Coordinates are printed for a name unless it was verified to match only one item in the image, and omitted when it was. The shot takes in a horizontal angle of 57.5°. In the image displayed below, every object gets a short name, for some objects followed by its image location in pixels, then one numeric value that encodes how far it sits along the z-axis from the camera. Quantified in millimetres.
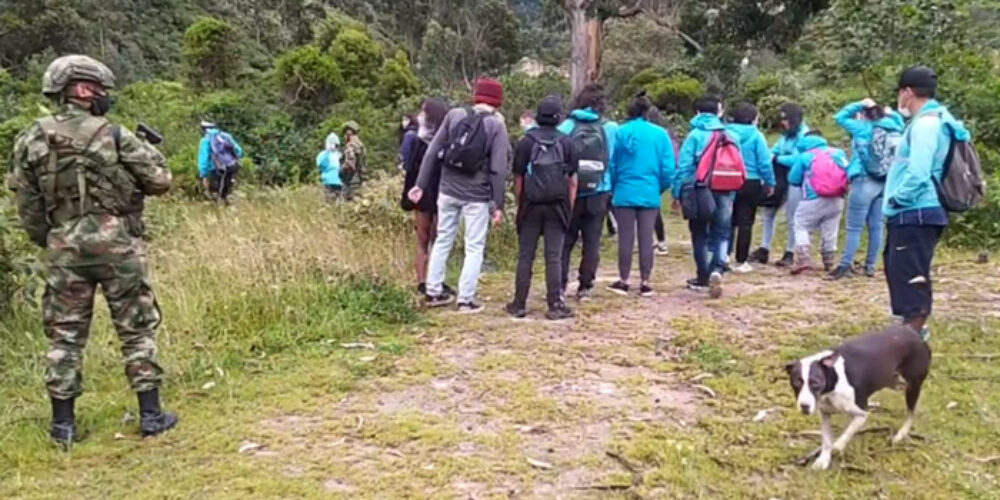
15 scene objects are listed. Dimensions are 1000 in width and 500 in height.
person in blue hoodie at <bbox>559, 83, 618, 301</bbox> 6953
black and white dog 3799
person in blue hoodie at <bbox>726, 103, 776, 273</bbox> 8031
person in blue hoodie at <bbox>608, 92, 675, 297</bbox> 7219
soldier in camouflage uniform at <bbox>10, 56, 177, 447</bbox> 4141
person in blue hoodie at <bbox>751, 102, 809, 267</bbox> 8750
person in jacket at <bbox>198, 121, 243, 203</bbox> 13969
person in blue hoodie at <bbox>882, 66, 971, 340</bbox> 4734
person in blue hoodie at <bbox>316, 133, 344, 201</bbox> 13688
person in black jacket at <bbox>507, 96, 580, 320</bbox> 6305
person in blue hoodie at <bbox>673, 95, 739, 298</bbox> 7375
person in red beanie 6449
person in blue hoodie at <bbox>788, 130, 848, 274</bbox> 8172
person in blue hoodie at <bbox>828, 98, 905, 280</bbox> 7602
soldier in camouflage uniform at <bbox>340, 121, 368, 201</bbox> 13945
